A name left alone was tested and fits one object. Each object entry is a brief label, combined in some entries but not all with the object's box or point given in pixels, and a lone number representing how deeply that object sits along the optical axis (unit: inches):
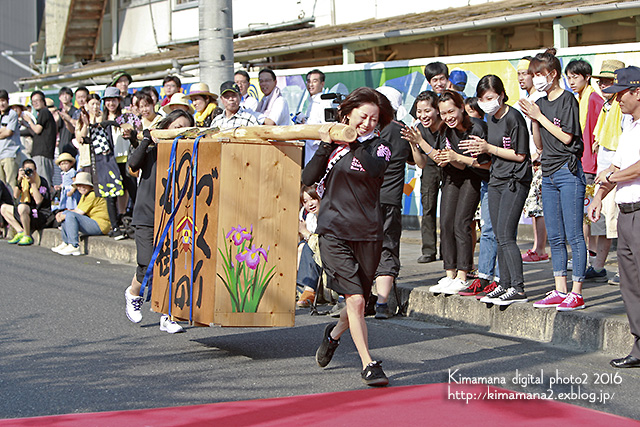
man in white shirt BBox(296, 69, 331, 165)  459.2
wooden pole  226.7
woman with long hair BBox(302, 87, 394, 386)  234.8
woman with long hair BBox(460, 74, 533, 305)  300.2
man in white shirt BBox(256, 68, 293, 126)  451.5
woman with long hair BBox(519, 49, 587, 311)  288.5
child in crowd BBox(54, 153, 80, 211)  528.1
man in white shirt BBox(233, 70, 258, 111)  478.0
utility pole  436.1
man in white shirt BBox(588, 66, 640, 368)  243.1
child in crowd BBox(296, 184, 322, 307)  348.5
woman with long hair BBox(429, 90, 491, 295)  316.5
